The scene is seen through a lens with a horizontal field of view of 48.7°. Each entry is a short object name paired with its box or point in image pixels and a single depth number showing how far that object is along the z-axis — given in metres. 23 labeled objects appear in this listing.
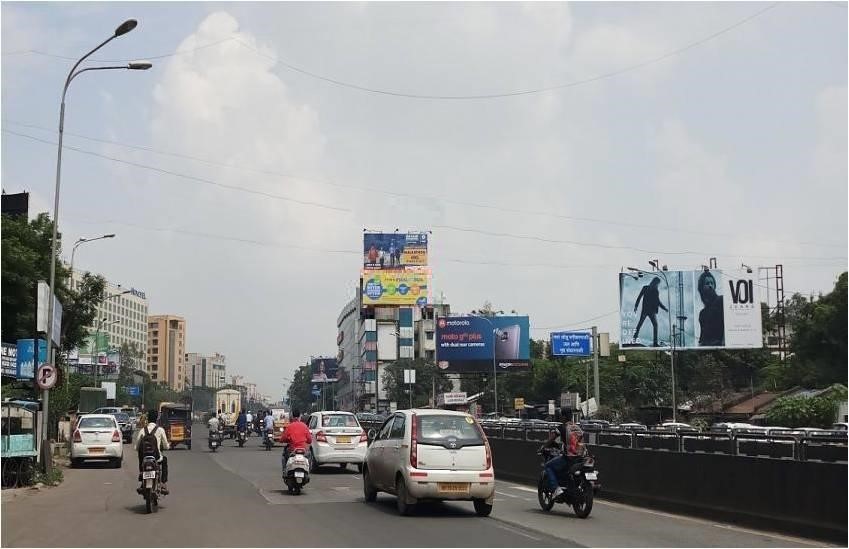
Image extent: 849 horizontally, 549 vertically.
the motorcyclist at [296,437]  18.89
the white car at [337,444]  25.42
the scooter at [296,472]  18.36
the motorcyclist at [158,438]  16.02
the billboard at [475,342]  75.88
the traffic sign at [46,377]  22.73
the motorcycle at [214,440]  40.66
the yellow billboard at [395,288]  78.69
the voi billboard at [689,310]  62.84
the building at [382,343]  127.31
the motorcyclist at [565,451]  15.17
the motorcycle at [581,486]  14.74
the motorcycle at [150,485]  15.35
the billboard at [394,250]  79.50
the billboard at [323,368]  161.77
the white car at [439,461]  14.51
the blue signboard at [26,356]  36.38
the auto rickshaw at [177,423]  42.53
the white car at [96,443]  29.33
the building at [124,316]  176.62
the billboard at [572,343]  72.06
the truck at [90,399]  62.16
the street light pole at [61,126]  22.75
